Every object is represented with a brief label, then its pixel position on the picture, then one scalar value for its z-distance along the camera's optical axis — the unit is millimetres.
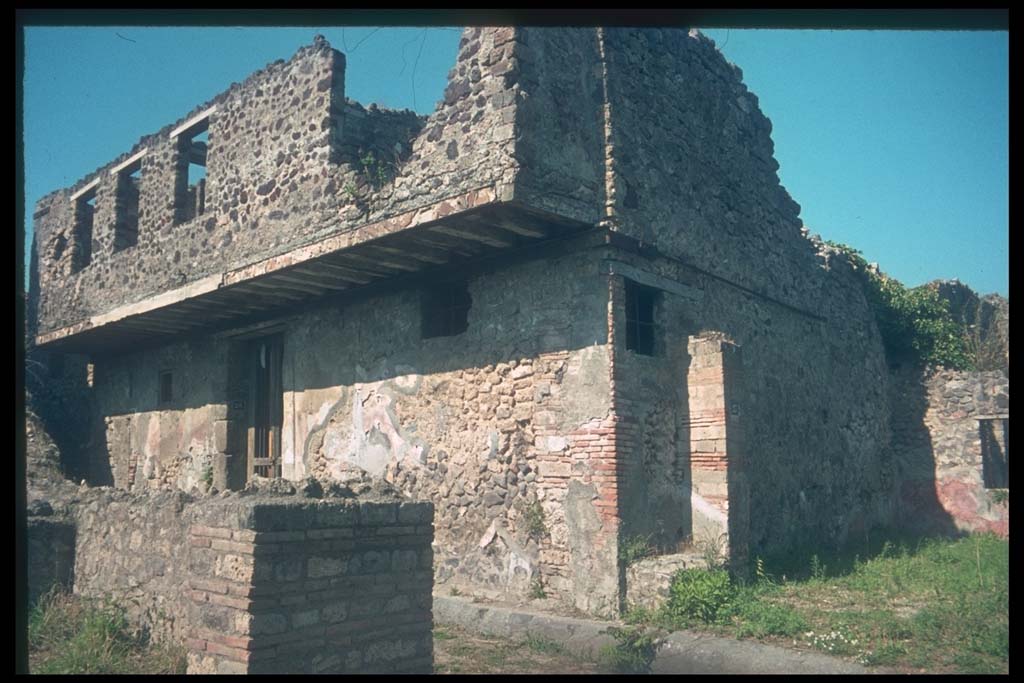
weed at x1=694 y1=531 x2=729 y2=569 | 7551
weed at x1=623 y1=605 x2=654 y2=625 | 6996
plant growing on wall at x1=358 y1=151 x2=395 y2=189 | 8414
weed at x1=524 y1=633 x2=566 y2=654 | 6762
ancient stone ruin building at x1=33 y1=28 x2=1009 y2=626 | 7621
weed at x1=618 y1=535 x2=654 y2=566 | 7367
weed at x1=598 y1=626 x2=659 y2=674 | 6309
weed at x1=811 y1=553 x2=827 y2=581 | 8480
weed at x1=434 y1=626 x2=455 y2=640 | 7195
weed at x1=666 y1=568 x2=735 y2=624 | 6910
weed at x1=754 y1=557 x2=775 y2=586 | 7905
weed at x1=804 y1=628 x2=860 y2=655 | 5988
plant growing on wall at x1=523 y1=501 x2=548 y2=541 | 7789
